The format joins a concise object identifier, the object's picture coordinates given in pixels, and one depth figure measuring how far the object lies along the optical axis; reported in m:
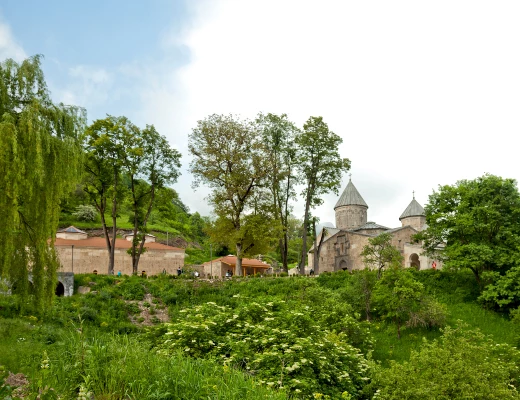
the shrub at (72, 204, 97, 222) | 56.28
